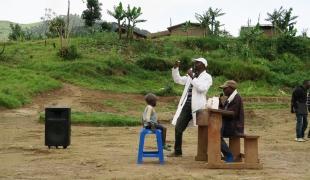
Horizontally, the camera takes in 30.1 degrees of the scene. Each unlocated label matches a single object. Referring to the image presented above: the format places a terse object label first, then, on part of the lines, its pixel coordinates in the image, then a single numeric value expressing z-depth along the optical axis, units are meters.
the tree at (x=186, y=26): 54.12
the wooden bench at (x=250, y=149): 9.39
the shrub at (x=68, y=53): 38.19
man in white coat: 10.00
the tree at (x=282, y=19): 57.34
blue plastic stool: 9.91
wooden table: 9.26
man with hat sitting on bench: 9.58
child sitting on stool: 10.02
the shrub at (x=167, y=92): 31.33
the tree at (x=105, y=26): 54.78
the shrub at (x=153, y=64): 39.88
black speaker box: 12.79
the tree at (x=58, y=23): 43.64
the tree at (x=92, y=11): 53.94
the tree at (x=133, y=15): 44.50
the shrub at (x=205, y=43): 48.22
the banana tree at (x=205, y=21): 53.97
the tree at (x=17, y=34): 54.72
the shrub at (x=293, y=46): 50.59
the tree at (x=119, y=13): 44.06
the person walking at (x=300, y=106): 15.69
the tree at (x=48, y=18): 43.92
